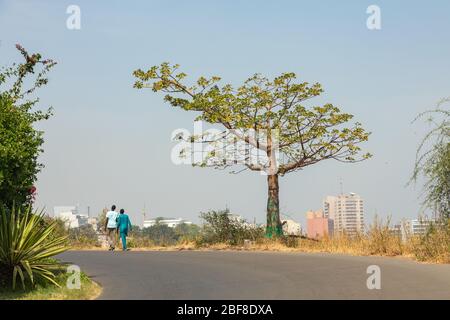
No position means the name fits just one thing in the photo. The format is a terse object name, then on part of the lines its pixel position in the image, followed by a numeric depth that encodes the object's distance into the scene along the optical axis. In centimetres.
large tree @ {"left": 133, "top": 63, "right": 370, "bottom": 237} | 3066
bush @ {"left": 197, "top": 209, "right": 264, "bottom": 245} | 3094
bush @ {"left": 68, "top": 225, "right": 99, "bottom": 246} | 3538
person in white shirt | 3028
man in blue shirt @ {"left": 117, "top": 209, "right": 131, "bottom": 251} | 2953
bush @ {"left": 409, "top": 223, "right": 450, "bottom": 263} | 2003
